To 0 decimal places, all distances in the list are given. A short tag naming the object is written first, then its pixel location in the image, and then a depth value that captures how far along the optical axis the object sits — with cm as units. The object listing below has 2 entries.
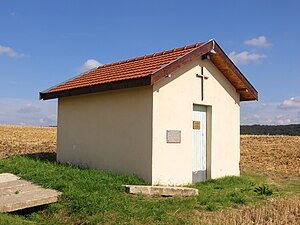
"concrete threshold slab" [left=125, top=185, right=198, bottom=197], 862
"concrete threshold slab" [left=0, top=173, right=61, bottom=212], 737
